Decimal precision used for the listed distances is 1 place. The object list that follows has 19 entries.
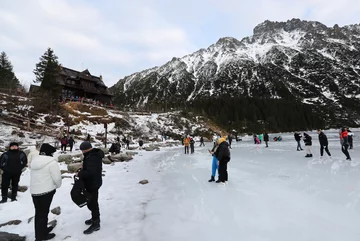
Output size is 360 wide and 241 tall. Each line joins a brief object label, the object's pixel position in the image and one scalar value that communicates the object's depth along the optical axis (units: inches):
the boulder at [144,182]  362.0
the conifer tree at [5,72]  1681.6
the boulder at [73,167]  432.3
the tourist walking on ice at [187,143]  913.1
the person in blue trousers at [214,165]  344.8
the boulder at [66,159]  558.3
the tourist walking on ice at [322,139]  578.0
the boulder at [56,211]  217.9
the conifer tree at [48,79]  1386.6
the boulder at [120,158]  652.3
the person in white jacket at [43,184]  157.8
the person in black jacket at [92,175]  172.7
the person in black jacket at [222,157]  325.1
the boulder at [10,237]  158.1
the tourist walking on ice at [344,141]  506.6
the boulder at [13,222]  195.8
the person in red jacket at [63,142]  820.6
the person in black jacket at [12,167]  246.4
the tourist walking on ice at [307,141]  603.8
